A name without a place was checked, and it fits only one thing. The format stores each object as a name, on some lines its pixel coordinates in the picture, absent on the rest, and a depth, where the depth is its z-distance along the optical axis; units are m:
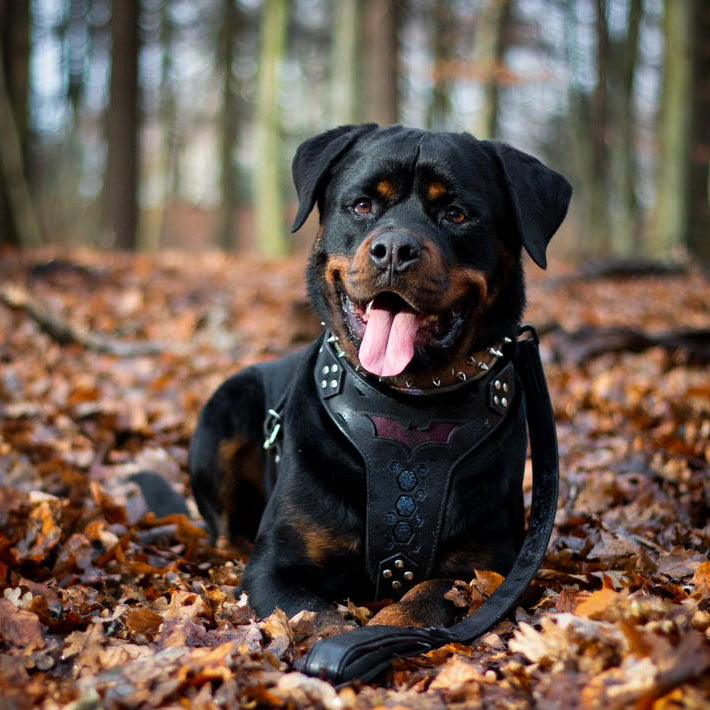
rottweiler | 2.97
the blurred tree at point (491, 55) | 15.68
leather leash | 2.42
